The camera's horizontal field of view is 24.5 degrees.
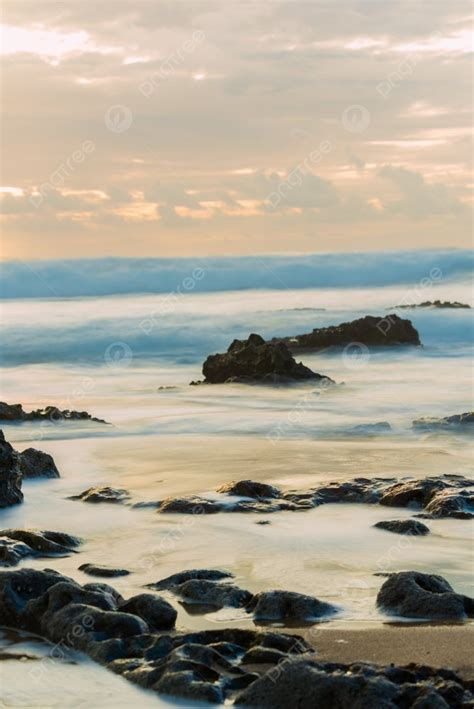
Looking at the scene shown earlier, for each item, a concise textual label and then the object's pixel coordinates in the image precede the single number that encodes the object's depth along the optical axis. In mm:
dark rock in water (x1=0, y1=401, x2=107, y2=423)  16188
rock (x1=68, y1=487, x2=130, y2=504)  10055
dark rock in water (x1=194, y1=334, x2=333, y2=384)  21828
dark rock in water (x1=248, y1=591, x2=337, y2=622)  6344
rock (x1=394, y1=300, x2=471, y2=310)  40834
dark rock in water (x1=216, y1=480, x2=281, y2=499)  9820
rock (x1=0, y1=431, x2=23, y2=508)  9820
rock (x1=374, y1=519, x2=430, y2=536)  8401
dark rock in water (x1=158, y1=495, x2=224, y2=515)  9297
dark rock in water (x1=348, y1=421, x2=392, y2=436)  15250
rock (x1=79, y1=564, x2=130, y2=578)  7352
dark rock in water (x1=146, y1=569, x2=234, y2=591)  7012
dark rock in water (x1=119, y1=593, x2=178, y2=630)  6117
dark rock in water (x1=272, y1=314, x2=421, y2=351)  29219
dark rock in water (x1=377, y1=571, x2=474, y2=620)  6355
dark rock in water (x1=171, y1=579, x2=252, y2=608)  6613
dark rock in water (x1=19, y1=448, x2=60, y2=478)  11242
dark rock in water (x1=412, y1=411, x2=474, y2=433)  15047
